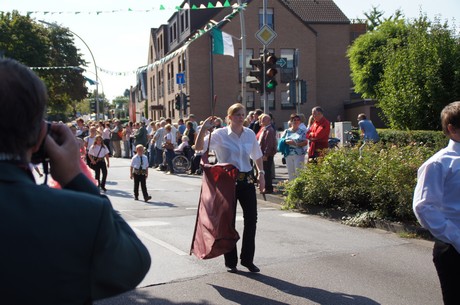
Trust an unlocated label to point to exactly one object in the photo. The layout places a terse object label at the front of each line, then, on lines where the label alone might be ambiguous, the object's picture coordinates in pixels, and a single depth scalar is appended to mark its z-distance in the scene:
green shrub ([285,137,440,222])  9.09
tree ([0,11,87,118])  47.72
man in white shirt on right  3.27
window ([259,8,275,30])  43.44
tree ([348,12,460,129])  19.59
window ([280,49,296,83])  43.84
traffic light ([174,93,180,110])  26.47
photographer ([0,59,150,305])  1.52
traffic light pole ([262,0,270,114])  15.37
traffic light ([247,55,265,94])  15.41
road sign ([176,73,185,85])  28.38
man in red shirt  12.59
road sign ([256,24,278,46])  16.27
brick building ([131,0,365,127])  42.88
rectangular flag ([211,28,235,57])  19.83
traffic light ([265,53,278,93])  15.23
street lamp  37.15
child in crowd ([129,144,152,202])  13.07
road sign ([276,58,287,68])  17.58
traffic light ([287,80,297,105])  16.83
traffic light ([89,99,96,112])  53.16
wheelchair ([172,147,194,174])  20.22
